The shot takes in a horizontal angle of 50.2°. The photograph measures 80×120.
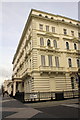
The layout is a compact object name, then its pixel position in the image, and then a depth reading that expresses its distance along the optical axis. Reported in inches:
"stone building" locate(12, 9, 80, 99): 605.5
